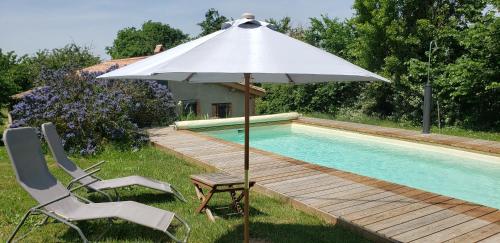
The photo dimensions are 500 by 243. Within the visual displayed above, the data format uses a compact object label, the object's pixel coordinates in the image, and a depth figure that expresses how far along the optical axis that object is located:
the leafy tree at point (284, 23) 27.12
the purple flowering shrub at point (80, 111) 10.18
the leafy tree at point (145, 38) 61.34
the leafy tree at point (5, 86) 12.70
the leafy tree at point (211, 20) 45.31
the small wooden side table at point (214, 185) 5.25
